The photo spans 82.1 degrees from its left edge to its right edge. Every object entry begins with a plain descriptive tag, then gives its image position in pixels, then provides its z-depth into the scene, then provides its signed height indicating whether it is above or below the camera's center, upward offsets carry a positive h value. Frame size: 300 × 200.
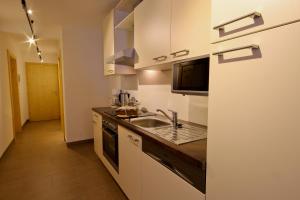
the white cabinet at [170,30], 1.21 +0.48
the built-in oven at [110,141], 2.09 -0.71
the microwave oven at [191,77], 1.19 +0.07
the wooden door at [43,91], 6.20 -0.16
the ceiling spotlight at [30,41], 4.32 +1.22
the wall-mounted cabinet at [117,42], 2.52 +0.67
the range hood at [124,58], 2.11 +0.37
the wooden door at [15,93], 4.42 -0.17
